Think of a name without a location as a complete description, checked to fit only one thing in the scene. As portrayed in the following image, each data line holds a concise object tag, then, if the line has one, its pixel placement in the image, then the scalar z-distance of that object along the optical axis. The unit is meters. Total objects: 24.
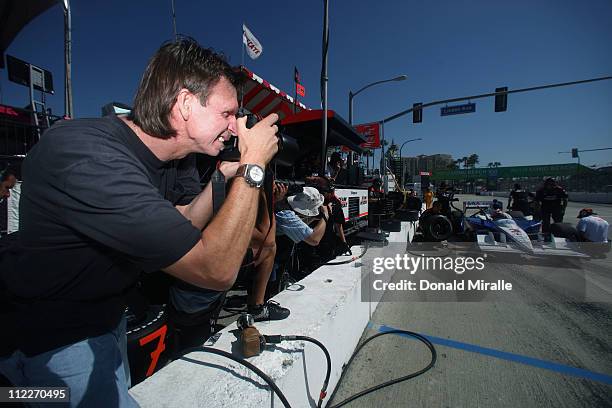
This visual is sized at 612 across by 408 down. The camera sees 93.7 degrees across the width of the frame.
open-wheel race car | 5.04
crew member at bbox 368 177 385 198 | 7.98
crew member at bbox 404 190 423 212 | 9.55
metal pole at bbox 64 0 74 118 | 4.04
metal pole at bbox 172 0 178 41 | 2.32
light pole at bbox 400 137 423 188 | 17.72
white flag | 7.81
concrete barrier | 1.10
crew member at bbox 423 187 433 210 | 10.59
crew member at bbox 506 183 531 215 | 8.44
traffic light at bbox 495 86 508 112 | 14.83
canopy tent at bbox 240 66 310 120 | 6.12
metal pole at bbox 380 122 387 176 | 16.54
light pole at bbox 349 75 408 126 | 13.83
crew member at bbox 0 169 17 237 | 3.88
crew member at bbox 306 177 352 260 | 3.32
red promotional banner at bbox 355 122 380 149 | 21.30
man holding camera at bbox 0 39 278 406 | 0.77
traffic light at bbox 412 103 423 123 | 16.66
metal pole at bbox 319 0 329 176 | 4.46
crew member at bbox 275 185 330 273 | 3.02
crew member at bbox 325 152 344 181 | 5.93
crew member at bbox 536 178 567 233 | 8.62
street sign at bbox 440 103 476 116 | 18.30
